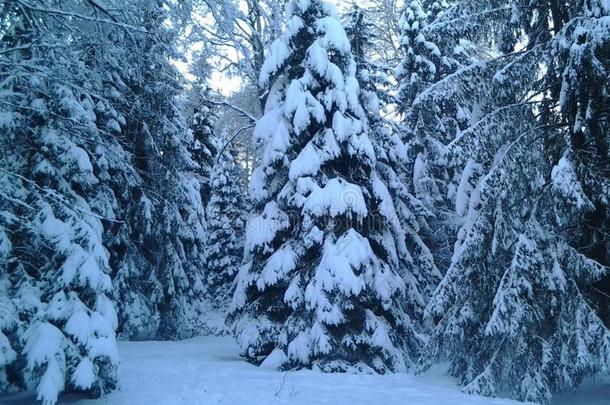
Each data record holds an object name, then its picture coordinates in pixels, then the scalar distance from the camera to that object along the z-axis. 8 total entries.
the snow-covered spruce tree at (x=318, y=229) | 10.80
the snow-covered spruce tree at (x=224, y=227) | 26.59
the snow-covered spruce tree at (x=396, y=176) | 13.77
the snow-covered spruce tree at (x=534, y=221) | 7.71
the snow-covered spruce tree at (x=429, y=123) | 16.81
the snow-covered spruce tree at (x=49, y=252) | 6.73
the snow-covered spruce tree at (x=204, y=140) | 29.55
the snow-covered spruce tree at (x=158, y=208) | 15.91
